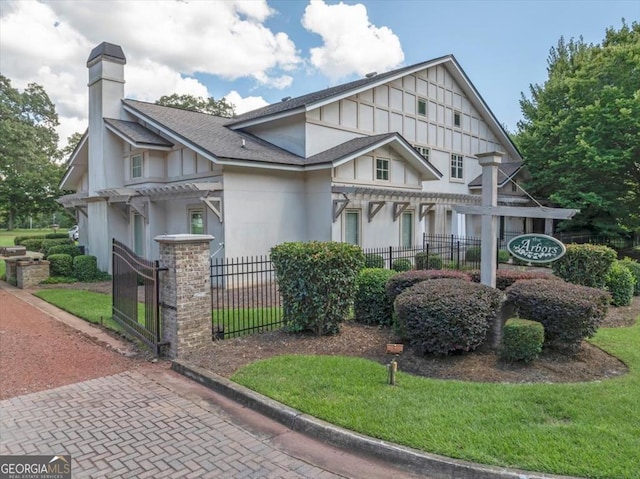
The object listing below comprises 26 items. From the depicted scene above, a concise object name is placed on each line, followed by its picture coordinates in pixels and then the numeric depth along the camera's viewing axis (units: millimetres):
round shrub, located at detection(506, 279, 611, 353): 5719
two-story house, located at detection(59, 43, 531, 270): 13352
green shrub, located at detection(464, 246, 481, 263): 17922
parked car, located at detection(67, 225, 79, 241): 31684
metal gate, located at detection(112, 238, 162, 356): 6566
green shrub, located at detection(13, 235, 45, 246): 23344
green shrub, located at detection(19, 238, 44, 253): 21578
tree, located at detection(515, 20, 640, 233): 18234
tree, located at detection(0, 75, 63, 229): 31875
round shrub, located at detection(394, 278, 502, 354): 5570
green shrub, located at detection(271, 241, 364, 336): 7023
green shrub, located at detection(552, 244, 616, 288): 9602
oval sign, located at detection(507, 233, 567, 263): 6848
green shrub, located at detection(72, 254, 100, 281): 14938
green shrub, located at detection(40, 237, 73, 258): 18462
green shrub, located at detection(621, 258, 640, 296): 11094
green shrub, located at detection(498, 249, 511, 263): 18197
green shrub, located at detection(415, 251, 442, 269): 14678
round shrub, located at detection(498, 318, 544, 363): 5488
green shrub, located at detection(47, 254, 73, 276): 14945
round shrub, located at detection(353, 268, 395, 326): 7945
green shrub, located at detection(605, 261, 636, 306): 9773
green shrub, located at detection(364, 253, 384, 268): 12295
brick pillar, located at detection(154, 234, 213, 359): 6234
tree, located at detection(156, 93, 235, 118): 40131
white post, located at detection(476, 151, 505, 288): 6945
